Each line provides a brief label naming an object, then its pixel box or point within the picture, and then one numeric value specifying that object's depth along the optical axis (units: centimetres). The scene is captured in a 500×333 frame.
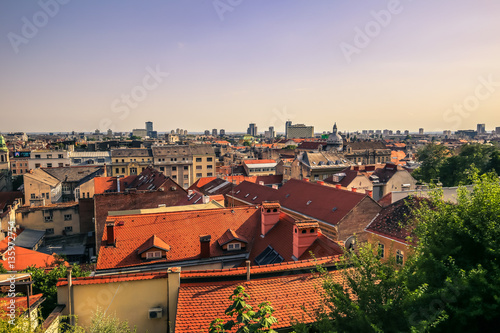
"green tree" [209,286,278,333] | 808
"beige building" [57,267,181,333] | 1314
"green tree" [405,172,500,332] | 862
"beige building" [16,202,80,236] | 4478
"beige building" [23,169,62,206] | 5919
